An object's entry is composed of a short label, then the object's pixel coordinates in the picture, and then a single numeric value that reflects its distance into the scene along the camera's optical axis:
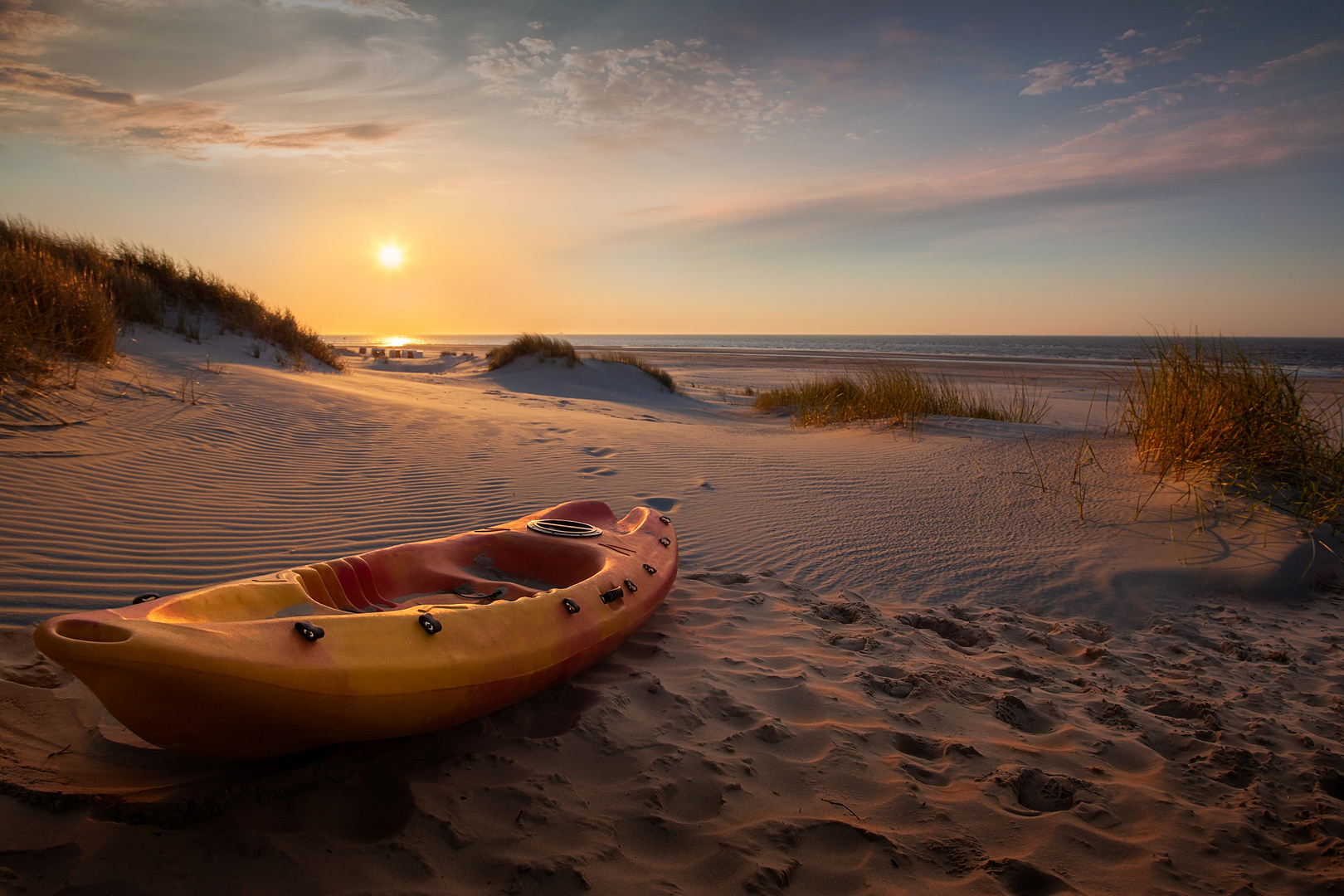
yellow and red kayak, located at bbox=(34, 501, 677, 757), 1.52
